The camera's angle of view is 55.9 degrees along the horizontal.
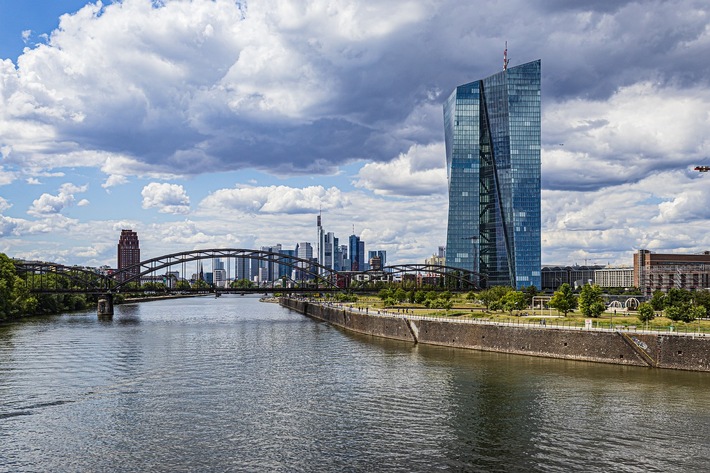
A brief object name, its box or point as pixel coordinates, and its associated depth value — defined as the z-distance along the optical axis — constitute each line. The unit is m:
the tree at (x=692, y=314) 74.94
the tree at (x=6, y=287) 117.05
